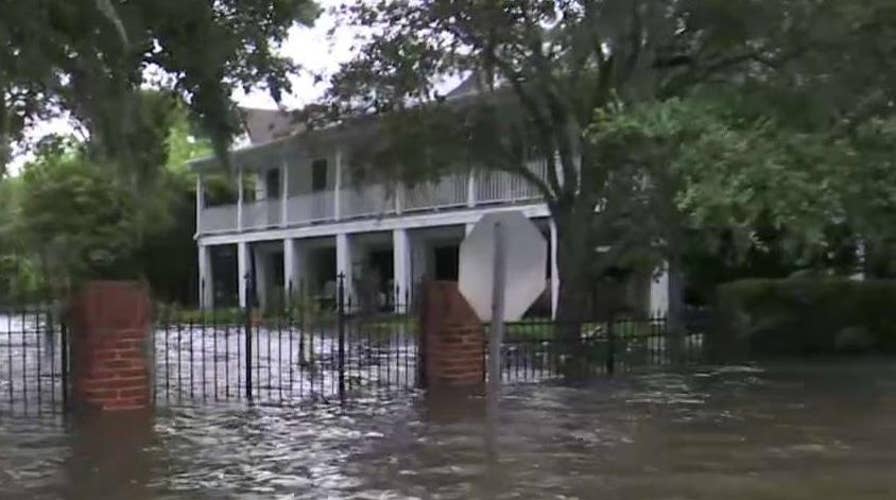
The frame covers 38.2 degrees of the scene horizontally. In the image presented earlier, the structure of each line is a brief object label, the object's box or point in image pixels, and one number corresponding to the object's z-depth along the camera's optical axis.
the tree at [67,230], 35.03
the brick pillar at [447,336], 14.16
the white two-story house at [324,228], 28.98
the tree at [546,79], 15.03
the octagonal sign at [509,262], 7.93
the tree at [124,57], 9.20
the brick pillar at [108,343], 11.74
